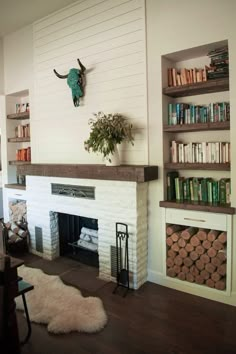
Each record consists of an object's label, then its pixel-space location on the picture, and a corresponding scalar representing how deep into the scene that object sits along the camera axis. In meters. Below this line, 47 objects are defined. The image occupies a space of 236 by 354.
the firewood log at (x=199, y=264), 2.80
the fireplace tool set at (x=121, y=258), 3.02
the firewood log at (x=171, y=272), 3.00
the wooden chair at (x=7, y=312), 1.51
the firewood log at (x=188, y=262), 2.88
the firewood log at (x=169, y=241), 3.00
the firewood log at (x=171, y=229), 2.99
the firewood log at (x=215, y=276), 2.72
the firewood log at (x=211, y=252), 2.73
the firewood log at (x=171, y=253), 2.99
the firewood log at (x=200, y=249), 2.79
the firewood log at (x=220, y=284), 2.70
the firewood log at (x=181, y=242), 2.90
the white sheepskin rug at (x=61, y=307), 2.34
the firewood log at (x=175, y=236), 2.95
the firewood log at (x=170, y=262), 3.00
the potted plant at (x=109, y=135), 2.99
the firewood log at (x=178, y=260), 2.94
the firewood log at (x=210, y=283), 2.76
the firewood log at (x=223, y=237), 2.67
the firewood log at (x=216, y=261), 2.71
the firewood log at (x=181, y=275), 2.93
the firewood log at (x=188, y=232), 2.88
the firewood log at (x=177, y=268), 2.96
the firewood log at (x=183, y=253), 2.91
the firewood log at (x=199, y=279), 2.82
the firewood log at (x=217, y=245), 2.69
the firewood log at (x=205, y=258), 2.77
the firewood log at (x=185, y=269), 2.91
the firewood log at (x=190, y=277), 2.88
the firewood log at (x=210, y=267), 2.74
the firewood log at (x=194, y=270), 2.85
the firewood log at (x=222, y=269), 2.70
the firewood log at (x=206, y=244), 2.75
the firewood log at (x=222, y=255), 2.69
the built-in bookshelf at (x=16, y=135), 4.67
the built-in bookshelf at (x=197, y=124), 2.71
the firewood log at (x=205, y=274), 2.79
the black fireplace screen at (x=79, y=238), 3.83
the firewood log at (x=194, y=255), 2.84
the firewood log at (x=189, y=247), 2.86
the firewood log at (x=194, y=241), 2.81
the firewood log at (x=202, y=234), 2.78
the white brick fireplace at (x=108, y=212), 3.00
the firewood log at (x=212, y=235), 2.73
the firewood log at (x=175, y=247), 2.96
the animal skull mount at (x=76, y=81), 3.50
